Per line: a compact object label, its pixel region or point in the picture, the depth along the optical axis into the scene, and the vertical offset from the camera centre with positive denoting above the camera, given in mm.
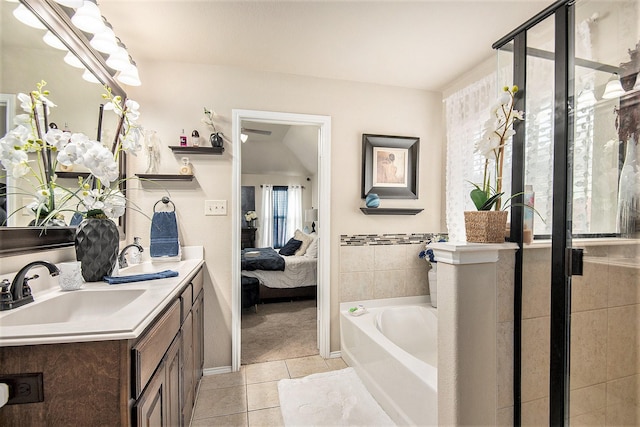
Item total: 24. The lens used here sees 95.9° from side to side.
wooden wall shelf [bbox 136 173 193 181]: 2195 +268
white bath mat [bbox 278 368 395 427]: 1738 -1258
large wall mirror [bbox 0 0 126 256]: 1044 +588
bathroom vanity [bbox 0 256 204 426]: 729 -412
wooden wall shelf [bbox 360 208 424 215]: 2584 +7
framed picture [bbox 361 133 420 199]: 2602 +424
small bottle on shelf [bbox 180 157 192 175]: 2230 +347
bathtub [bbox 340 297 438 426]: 1527 -971
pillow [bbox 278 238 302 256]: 4738 -607
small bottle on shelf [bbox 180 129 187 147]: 2230 +549
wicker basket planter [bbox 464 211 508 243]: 1226 -61
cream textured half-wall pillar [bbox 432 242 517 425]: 1174 -508
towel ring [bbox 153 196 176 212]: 2182 +82
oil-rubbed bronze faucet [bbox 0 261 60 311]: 936 -269
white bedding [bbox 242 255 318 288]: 4016 -885
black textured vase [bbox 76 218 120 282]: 1351 -170
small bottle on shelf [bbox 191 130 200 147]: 2246 +575
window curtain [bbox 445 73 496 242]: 2254 +593
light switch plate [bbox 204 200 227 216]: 2305 +38
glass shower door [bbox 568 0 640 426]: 1025 -72
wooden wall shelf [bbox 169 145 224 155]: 2215 +481
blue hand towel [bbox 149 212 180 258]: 2096 -177
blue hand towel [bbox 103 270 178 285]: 1319 -316
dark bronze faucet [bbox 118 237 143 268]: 1712 -286
